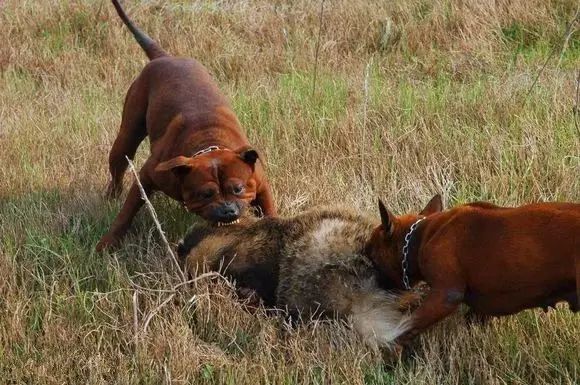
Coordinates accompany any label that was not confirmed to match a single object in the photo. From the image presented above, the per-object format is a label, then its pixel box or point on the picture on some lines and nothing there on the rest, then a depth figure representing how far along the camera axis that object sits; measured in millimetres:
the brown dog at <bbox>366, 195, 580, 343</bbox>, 8555
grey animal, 9625
